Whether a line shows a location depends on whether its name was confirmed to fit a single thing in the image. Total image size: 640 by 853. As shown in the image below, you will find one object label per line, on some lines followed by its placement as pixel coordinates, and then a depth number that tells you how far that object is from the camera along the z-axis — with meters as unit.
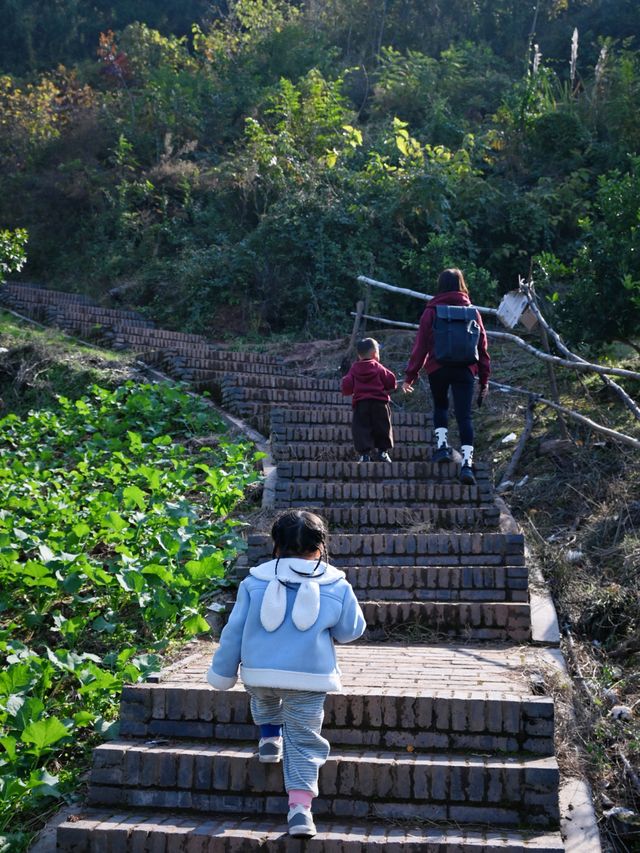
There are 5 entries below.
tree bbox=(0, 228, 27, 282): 13.79
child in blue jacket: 3.73
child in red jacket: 8.08
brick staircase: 3.66
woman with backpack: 7.43
